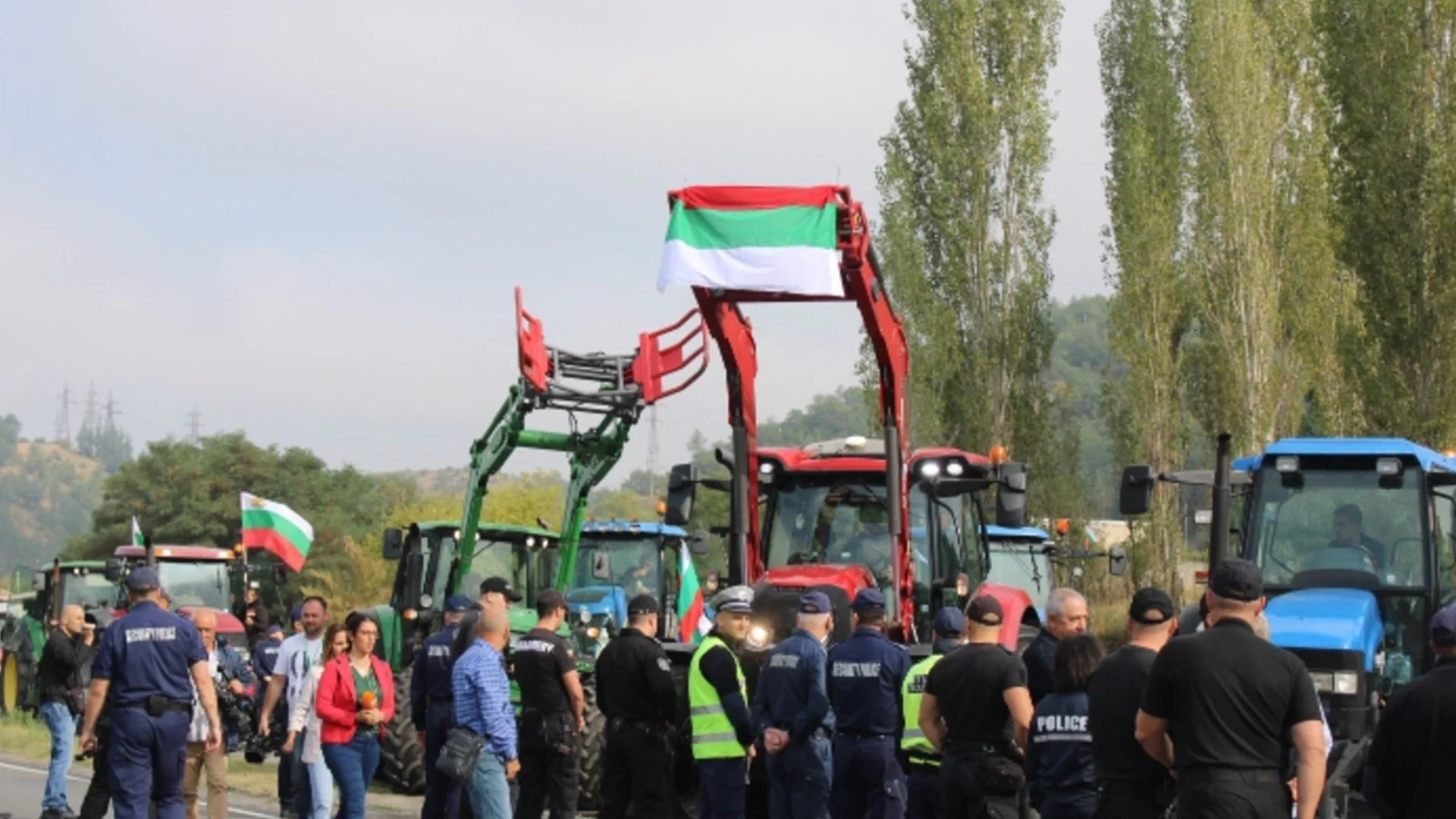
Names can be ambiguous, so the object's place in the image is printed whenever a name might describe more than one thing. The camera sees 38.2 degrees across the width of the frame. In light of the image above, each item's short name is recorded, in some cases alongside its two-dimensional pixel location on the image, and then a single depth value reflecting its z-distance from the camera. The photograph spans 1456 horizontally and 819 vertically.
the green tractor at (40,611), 34.28
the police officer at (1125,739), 8.88
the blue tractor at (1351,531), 13.50
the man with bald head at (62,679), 17.75
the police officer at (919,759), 11.54
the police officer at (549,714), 13.20
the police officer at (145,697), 13.06
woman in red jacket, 13.65
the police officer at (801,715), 12.05
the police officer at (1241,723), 8.10
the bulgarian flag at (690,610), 23.42
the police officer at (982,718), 10.40
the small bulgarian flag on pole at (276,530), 29.62
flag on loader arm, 15.92
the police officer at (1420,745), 8.13
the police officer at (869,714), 11.98
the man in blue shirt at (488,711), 12.44
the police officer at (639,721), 12.66
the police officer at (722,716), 12.21
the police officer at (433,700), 13.84
